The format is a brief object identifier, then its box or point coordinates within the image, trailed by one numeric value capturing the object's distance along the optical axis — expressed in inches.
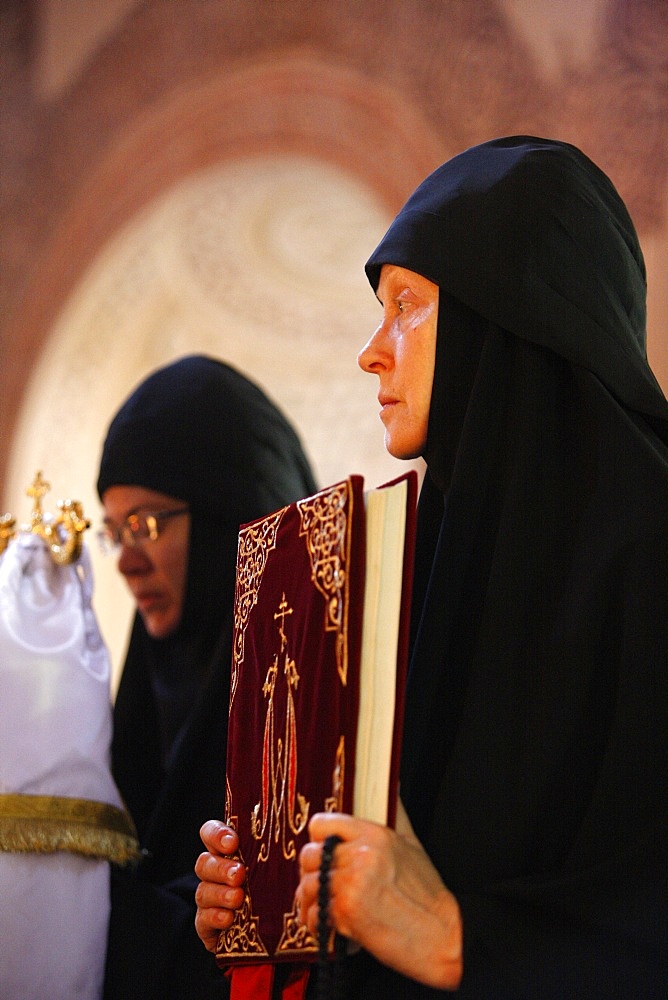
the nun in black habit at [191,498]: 116.4
